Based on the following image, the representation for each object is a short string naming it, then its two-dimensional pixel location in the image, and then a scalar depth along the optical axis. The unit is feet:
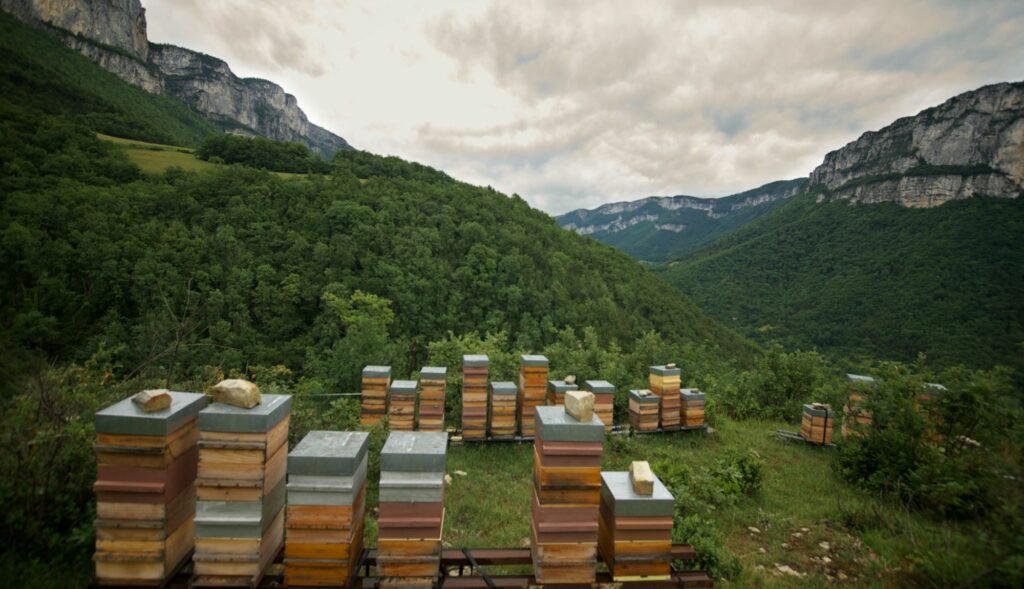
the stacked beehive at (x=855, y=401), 24.56
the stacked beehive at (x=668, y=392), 33.88
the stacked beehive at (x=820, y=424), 32.81
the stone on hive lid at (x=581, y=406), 11.70
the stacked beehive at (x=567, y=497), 11.60
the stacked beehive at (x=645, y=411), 33.30
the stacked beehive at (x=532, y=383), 29.37
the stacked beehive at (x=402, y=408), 28.19
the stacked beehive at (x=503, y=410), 29.27
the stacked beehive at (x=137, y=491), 9.66
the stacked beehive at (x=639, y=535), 11.96
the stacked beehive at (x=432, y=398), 28.04
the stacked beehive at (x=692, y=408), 34.60
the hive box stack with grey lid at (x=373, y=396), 29.78
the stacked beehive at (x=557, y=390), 28.86
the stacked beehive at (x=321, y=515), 10.28
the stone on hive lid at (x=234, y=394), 10.39
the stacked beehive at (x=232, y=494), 10.11
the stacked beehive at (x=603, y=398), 29.04
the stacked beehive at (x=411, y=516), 10.70
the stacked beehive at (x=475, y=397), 28.66
